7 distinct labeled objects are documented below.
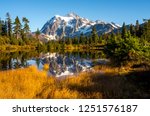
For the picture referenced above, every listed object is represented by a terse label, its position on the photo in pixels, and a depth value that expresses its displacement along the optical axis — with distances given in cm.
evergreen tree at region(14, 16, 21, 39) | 10838
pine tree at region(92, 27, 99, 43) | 11114
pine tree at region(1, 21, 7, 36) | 10688
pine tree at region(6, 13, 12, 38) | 10685
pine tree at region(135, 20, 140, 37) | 10076
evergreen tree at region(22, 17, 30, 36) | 11010
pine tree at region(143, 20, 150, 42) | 8925
